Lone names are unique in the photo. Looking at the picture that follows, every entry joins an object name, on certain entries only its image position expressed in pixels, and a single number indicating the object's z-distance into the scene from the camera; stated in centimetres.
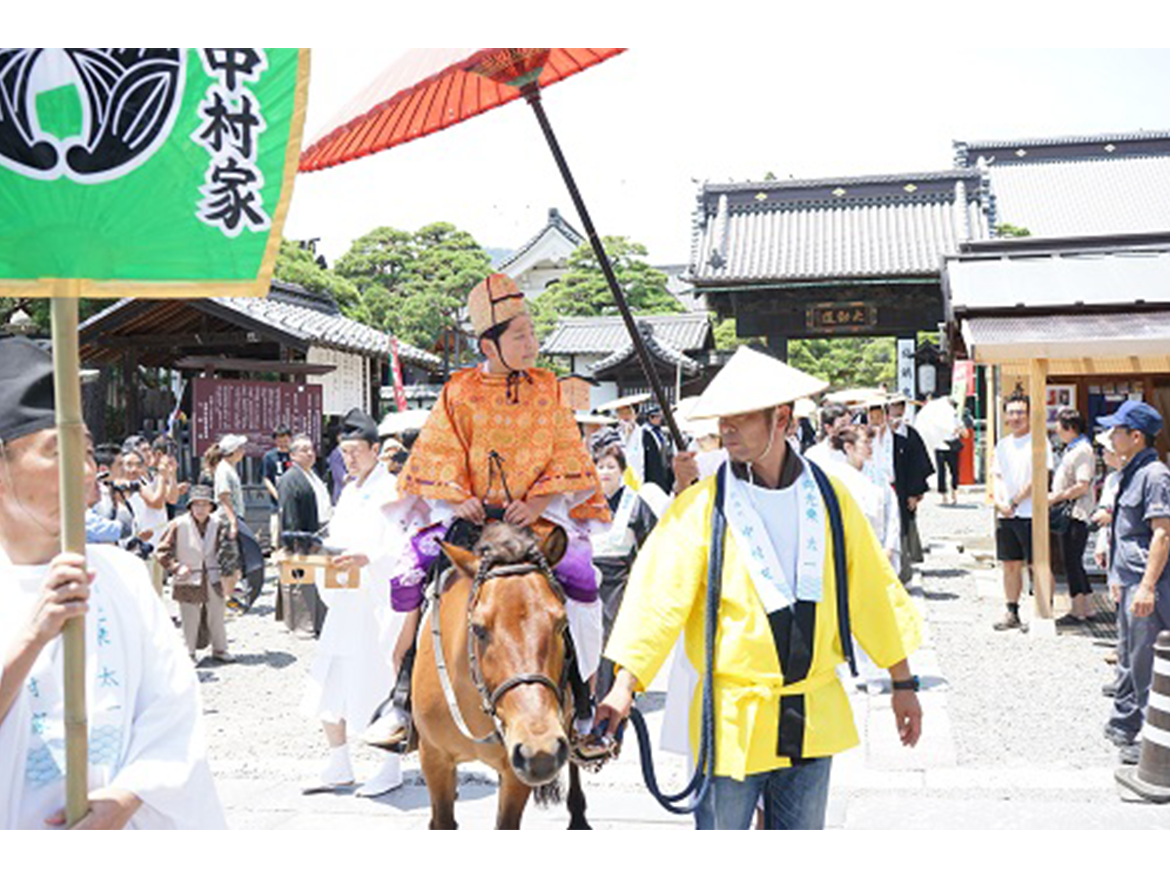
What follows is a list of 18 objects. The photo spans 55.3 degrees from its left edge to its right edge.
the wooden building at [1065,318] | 962
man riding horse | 478
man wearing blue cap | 649
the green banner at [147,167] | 243
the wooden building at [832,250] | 2466
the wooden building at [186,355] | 1577
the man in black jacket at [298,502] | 980
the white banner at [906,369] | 2855
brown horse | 354
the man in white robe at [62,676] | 239
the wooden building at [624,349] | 3008
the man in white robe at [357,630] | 643
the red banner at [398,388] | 1241
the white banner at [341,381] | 1948
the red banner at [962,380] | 2306
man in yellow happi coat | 348
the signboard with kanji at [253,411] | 1535
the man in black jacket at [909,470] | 1325
